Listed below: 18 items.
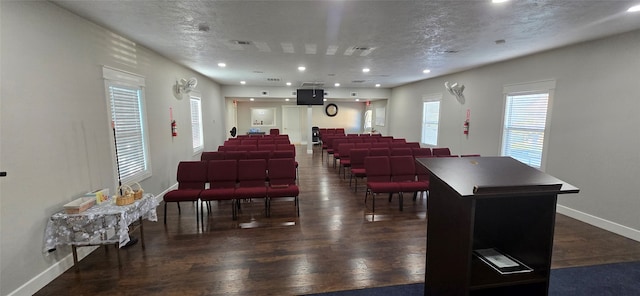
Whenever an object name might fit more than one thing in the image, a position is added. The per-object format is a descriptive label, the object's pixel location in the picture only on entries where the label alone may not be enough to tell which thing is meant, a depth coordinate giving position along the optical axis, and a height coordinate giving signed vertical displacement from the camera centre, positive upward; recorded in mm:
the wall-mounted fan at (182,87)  5480 +700
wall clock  13602 +528
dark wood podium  1362 -601
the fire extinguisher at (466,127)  6387 -154
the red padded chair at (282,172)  4301 -843
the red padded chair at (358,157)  5480 -760
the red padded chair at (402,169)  4586 -842
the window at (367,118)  13216 +119
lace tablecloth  2473 -1004
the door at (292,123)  13055 -138
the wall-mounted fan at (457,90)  6464 +753
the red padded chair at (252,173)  4242 -845
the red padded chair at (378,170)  4500 -838
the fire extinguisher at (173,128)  5238 -170
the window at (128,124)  3467 -62
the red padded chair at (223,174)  4152 -848
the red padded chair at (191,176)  4094 -862
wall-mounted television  9485 +865
